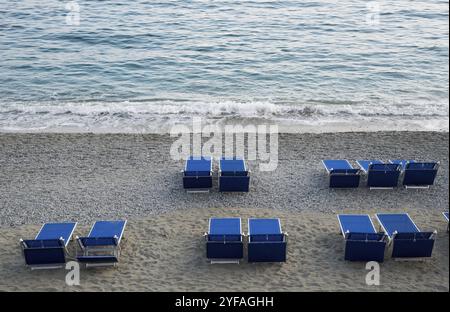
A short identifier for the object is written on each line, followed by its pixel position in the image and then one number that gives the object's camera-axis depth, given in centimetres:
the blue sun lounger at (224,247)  912
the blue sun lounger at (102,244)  902
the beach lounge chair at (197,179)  1193
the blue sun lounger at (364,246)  905
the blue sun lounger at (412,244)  908
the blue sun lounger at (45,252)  902
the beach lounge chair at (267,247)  906
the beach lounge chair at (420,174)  1198
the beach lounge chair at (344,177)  1197
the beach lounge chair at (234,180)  1185
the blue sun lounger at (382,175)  1192
